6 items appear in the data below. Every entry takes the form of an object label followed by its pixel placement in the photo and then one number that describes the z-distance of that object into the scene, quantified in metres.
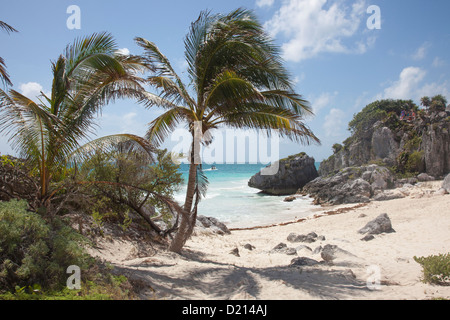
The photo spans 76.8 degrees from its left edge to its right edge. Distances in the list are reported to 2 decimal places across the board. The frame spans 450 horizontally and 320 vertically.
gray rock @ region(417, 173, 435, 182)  28.89
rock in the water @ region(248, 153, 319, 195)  42.22
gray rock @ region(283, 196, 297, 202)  30.86
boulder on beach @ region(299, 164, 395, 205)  25.56
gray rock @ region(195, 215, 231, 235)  14.25
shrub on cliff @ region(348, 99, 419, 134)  44.84
